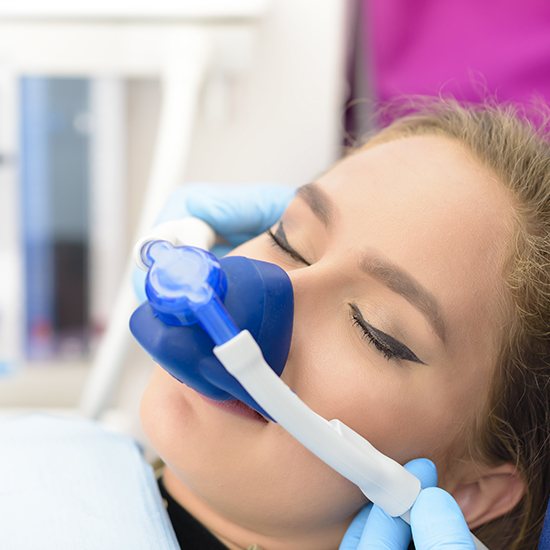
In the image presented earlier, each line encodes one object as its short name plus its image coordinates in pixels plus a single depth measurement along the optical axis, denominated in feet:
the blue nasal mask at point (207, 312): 2.26
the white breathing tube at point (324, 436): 2.16
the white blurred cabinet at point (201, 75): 3.96
